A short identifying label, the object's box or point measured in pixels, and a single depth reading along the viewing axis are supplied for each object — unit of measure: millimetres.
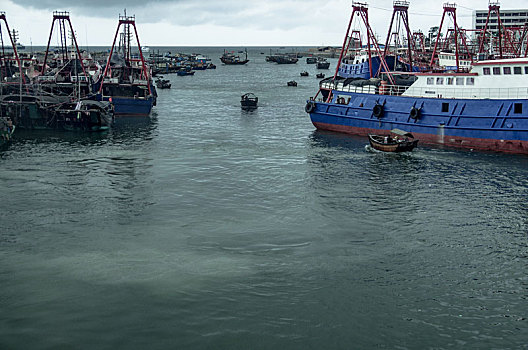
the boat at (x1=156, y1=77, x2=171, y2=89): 135538
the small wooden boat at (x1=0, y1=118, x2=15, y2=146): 57312
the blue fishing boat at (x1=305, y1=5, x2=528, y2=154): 49906
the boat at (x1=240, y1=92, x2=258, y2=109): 94625
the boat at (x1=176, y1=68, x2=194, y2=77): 191475
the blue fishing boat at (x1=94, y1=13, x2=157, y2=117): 80250
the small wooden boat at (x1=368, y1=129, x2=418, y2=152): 51094
